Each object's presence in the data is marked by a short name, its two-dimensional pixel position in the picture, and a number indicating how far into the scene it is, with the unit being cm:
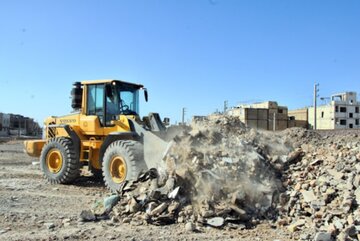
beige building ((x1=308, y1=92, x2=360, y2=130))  5828
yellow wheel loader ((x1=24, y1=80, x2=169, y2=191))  894
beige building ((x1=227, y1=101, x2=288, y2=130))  3534
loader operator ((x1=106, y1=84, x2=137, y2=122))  1023
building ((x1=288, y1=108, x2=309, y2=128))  4885
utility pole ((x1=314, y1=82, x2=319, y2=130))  3910
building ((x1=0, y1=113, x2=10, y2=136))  5800
